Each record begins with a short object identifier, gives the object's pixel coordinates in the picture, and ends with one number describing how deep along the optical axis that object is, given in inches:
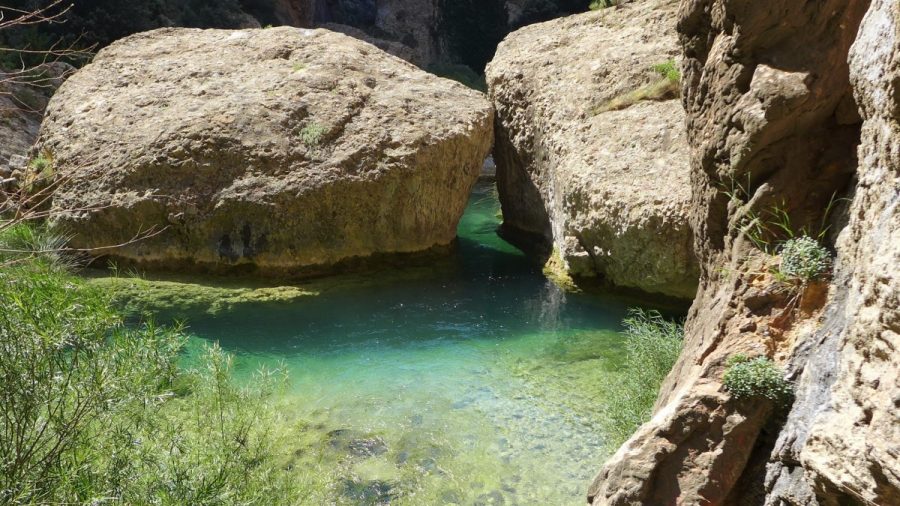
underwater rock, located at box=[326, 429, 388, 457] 251.4
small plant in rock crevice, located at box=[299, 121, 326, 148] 447.8
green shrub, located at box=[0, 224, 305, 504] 151.6
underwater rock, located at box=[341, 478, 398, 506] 224.2
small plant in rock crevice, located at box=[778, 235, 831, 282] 164.7
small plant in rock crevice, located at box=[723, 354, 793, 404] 157.8
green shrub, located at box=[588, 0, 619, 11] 515.2
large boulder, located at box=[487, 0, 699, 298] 349.7
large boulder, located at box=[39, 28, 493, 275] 436.8
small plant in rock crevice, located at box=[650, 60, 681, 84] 403.5
